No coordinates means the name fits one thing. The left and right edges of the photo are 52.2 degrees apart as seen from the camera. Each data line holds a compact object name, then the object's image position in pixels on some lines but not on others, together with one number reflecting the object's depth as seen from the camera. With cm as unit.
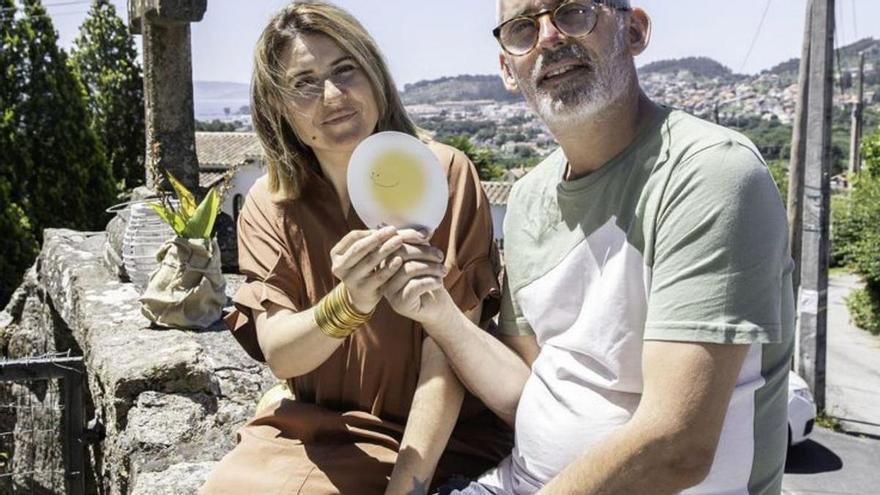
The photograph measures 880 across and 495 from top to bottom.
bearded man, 143
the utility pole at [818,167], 1084
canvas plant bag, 351
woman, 187
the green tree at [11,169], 1215
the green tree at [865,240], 1809
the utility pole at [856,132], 3350
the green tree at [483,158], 3042
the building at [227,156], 2791
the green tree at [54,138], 1304
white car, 908
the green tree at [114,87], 1815
